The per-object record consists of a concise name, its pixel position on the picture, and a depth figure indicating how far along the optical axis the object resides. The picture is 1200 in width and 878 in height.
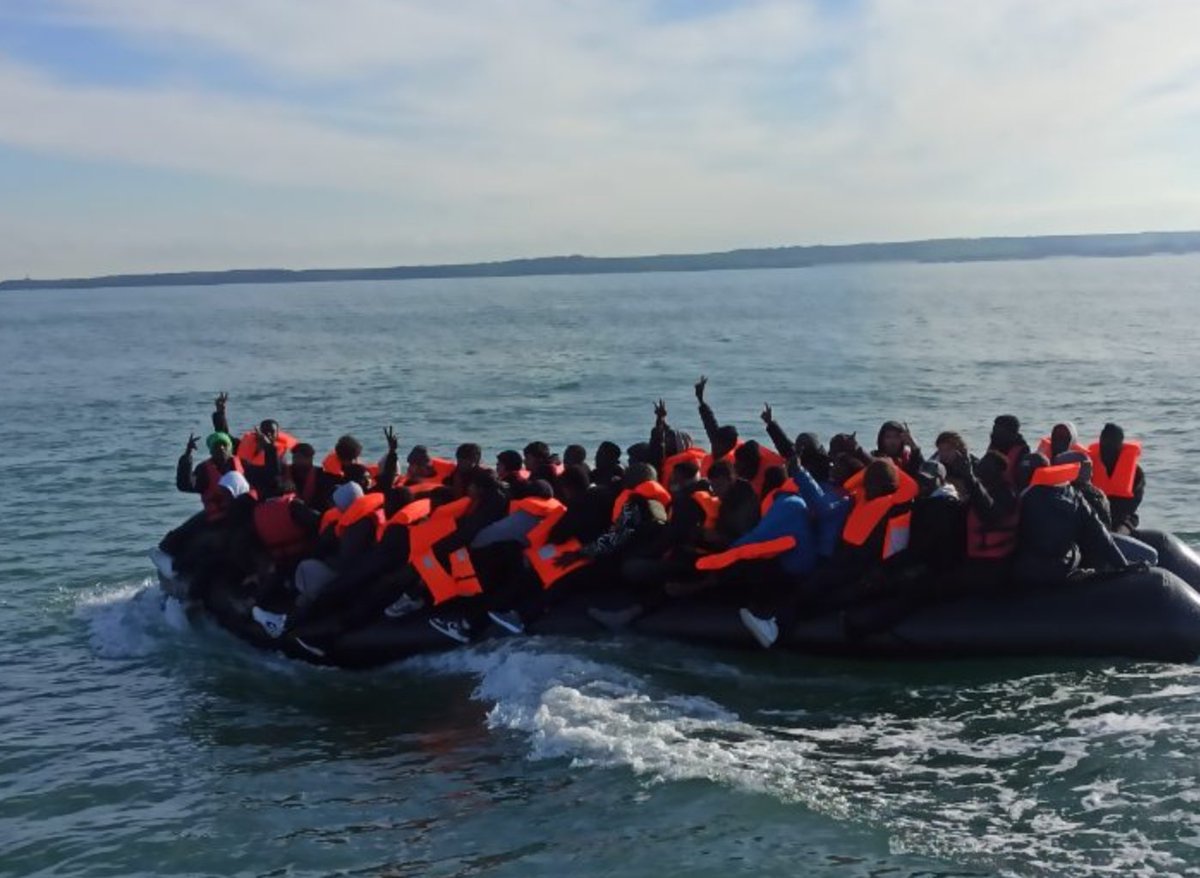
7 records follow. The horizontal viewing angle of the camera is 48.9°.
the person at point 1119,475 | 10.12
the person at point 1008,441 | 9.95
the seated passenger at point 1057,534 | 8.75
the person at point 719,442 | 10.68
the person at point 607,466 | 10.56
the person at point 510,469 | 10.40
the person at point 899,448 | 10.13
